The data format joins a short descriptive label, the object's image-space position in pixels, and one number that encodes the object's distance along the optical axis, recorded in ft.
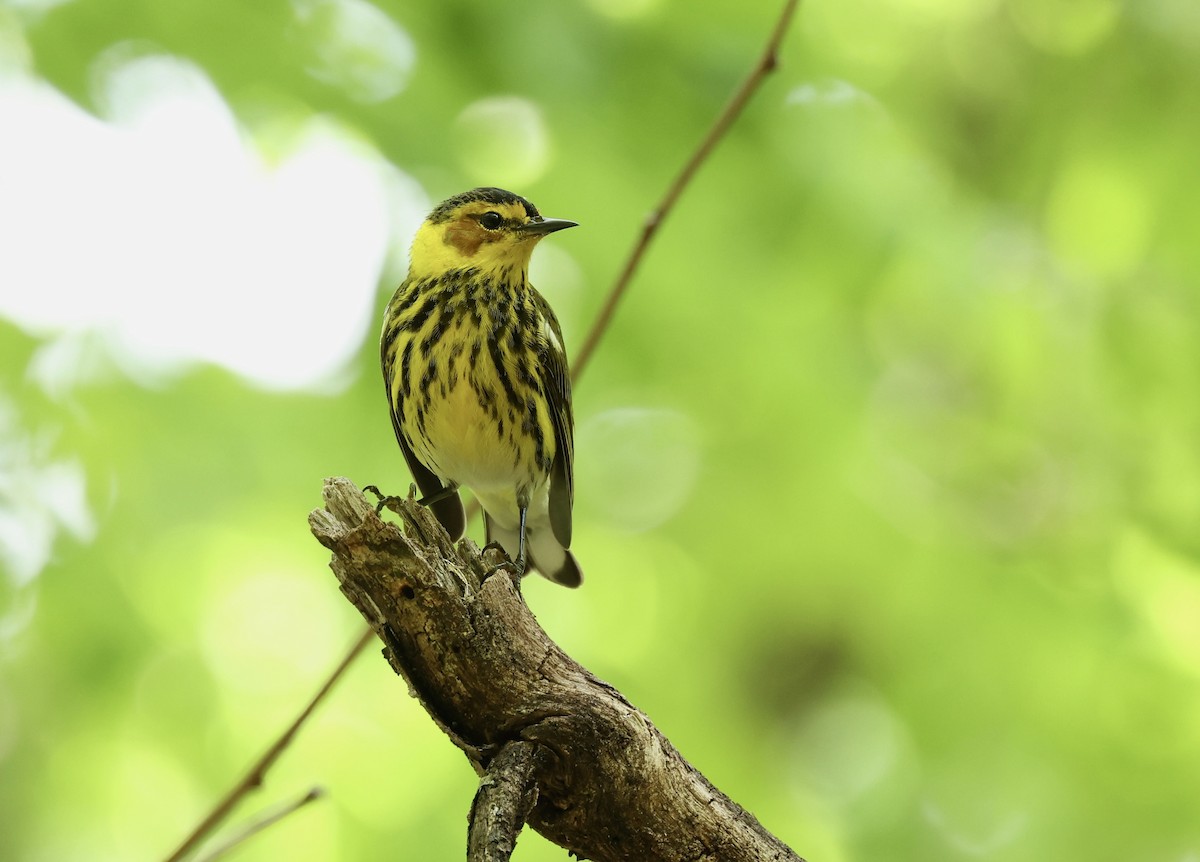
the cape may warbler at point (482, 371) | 24.82
